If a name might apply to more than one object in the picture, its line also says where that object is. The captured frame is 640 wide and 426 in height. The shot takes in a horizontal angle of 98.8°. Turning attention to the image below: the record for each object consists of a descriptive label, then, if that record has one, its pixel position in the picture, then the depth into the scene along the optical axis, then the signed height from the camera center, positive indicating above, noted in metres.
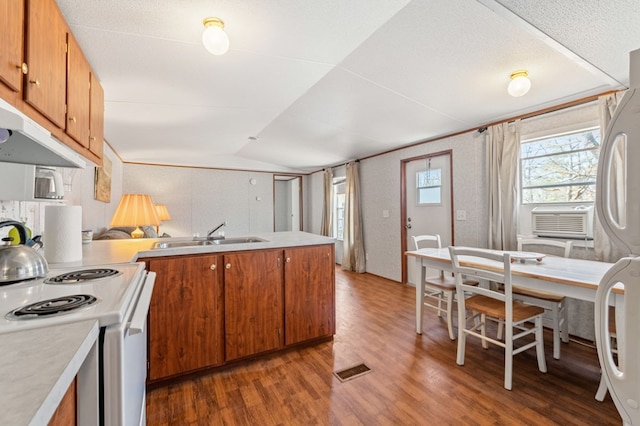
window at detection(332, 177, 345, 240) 5.79 +0.16
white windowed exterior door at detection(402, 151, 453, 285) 3.63 +0.21
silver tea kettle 0.99 -0.18
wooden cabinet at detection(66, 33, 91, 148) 1.45 +0.70
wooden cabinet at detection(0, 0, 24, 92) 0.90 +0.60
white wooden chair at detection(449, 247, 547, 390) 1.75 -0.66
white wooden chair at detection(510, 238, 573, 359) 2.04 -0.66
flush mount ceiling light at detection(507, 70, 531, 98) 2.06 +0.99
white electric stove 0.69 -0.26
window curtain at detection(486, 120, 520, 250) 2.79 +0.33
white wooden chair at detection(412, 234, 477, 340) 2.44 -0.67
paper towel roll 1.40 -0.09
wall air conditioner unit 2.40 -0.07
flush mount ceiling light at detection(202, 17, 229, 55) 1.53 +1.00
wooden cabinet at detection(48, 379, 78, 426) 0.51 -0.39
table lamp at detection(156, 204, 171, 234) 4.97 +0.05
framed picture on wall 3.10 +0.40
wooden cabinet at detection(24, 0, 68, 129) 1.07 +0.68
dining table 1.51 -0.37
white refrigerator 0.72 -0.12
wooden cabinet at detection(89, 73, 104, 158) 1.82 +0.70
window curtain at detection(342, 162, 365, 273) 4.98 -0.19
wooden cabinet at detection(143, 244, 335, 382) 1.79 -0.66
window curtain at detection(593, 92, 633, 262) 2.11 +0.19
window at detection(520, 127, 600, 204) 2.45 +0.46
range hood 0.79 +0.28
